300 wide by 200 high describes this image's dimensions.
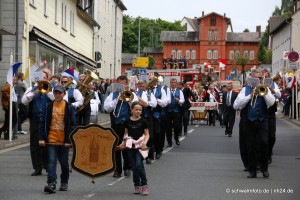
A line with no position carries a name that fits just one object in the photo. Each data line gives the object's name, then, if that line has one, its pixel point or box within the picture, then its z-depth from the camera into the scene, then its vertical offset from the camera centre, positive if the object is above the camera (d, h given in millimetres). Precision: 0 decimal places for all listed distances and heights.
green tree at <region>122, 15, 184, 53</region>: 105386 +12166
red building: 115524 +10630
